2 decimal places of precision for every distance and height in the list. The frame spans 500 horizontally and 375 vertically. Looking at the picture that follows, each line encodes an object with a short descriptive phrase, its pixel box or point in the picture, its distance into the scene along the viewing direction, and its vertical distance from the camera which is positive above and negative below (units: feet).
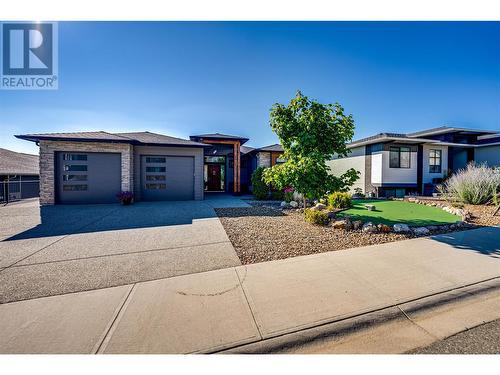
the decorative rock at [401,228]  19.17 -4.00
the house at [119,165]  35.50 +2.99
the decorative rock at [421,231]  18.68 -4.16
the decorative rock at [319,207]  28.55 -3.19
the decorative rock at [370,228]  19.03 -3.99
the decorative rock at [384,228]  18.95 -3.95
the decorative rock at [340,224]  19.97 -3.84
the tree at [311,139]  21.17 +4.62
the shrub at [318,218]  21.77 -3.54
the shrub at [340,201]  31.37 -2.55
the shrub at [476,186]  30.19 -0.14
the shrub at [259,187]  44.80 -0.87
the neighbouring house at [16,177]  39.97 +0.74
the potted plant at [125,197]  35.63 -2.61
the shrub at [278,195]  45.27 -2.65
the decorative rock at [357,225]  19.92 -3.87
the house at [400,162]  45.68 +5.18
